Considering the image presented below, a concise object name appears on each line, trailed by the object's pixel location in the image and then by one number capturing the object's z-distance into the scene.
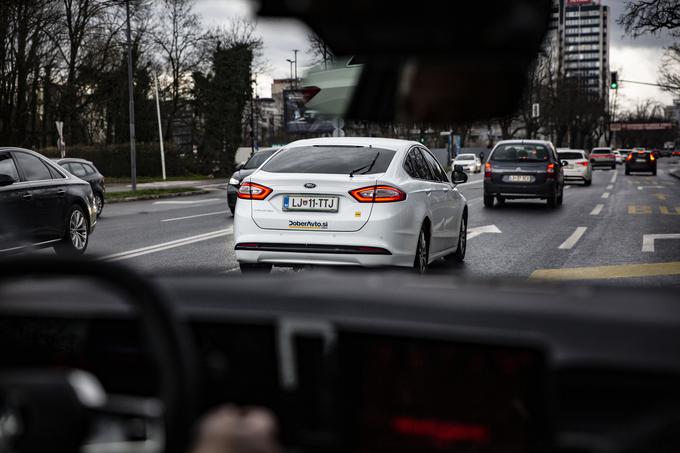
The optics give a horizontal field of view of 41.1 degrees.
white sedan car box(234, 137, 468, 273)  8.68
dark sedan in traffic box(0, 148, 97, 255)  11.30
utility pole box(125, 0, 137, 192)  31.94
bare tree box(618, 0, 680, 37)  32.62
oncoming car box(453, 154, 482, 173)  64.19
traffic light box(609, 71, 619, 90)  42.66
